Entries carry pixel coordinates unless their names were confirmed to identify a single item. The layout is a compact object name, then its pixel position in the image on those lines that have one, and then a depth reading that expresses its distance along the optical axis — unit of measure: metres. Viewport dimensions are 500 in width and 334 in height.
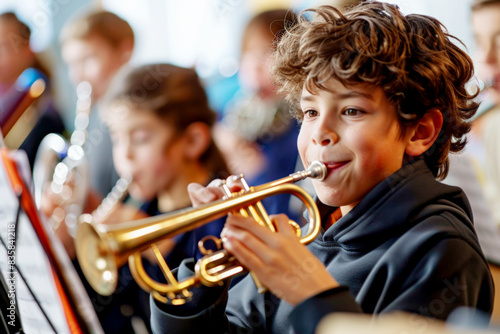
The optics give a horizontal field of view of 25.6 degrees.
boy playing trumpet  1.78
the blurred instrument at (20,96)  3.87
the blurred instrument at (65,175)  3.40
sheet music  1.91
